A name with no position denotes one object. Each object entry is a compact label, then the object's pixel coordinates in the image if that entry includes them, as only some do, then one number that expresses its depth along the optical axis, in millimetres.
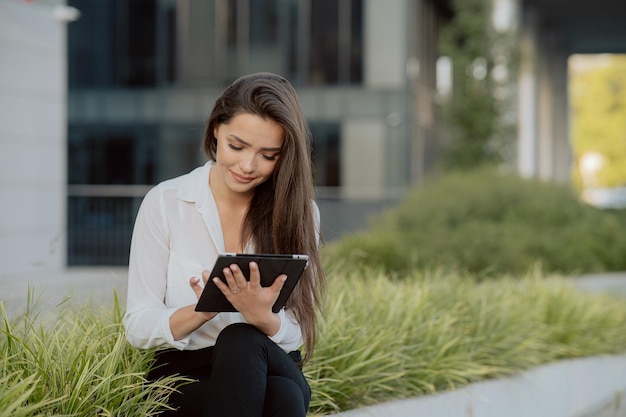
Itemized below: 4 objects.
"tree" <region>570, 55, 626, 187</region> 49125
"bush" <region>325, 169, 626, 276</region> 9297
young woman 3018
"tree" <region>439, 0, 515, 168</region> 21328
